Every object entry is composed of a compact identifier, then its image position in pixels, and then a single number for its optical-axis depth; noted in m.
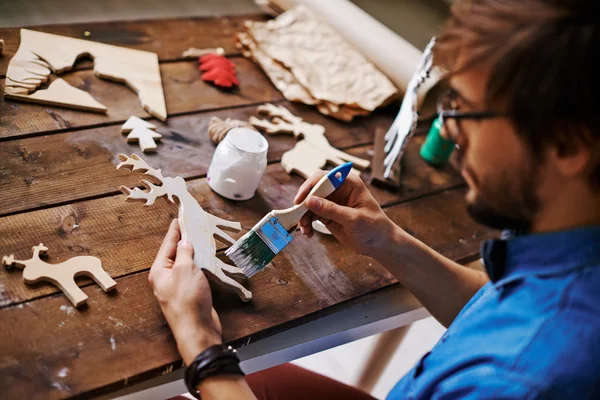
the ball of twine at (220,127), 1.26
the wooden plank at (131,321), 0.75
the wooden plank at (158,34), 1.38
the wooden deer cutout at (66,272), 0.84
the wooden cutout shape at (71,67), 1.20
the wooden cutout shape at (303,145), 1.30
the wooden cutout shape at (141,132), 1.17
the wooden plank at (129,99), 1.14
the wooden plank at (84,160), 1.00
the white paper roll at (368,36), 1.66
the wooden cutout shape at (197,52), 1.51
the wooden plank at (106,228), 0.88
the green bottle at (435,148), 1.48
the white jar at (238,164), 1.09
